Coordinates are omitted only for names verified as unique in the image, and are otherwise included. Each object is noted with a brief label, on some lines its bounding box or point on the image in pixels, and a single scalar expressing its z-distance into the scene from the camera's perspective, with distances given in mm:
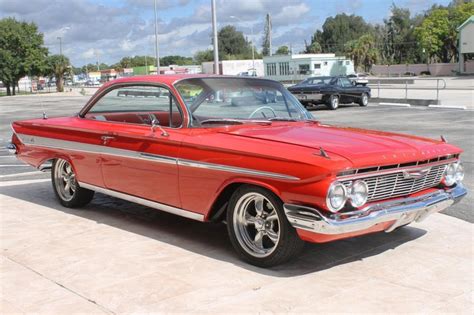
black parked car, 24297
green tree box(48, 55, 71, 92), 65375
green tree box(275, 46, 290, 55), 139850
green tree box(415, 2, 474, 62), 81188
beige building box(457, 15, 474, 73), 64688
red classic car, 4223
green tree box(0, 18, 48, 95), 62759
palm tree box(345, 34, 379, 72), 87750
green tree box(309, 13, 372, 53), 137875
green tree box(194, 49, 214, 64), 132625
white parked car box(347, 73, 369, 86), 27469
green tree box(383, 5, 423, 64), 103625
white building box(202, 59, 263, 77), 76062
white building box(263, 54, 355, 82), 62750
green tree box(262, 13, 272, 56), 134625
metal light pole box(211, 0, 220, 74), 23547
